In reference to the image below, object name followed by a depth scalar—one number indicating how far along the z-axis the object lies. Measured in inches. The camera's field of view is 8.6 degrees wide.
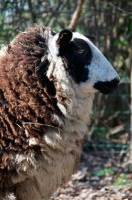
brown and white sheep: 286.8
